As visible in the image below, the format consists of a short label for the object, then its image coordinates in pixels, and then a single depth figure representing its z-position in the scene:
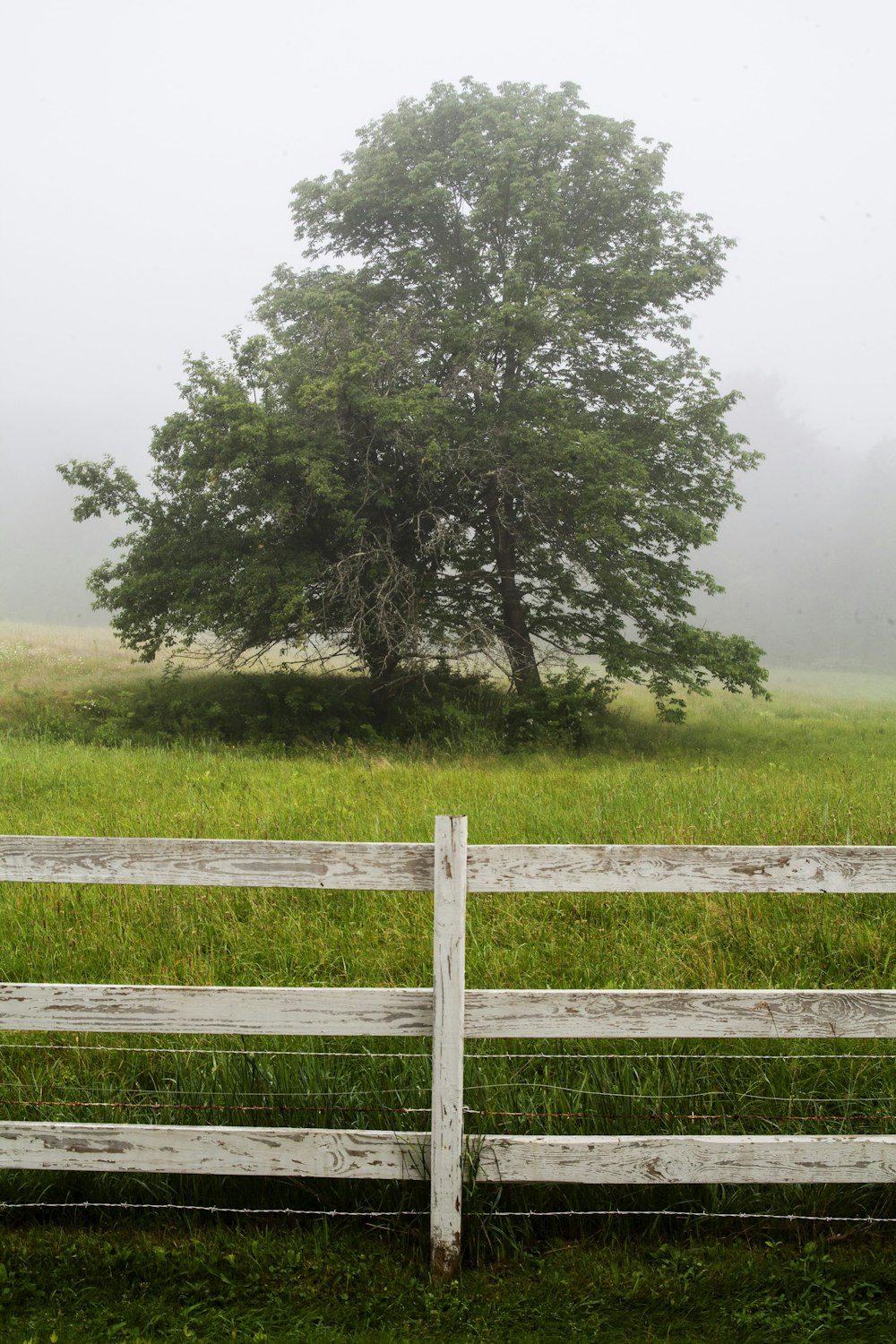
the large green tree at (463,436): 18.45
